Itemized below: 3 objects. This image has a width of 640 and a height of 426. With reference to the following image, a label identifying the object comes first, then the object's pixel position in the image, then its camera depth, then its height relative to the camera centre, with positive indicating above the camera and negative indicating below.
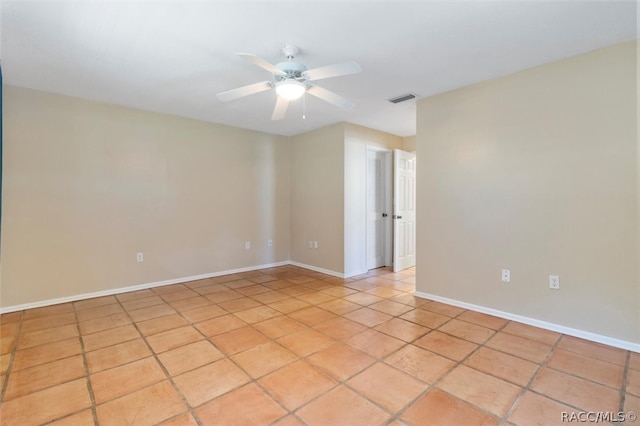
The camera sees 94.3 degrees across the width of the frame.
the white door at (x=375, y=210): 5.07 +0.05
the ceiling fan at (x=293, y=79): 2.11 +1.03
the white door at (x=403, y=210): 4.89 +0.04
